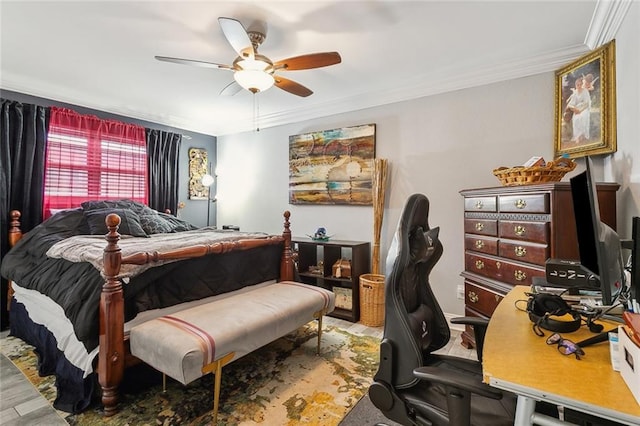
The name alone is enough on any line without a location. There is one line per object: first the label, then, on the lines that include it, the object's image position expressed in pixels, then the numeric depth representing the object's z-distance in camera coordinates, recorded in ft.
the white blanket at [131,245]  6.24
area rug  5.72
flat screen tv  3.18
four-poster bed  5.69
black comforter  5.87
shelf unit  10.93
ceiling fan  6.91
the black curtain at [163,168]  13.60
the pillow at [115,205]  10.75
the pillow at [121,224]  9.83
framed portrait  6.93
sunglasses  3.12
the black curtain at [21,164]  9.64
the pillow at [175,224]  12.02
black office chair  3.27
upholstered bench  5.16
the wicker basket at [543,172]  6.93
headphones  3.72
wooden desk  2.39
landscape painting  11.72
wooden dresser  6.37
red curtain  10.80
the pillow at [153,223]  11.08
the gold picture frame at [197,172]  15.46
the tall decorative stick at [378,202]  11.14
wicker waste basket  10.24
